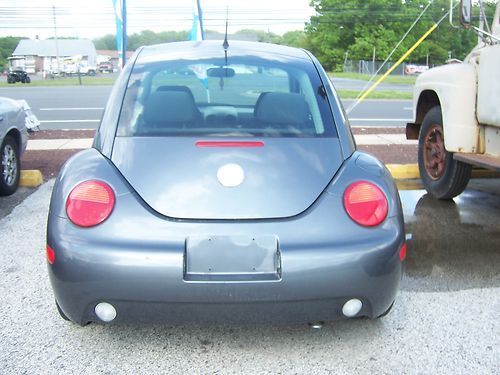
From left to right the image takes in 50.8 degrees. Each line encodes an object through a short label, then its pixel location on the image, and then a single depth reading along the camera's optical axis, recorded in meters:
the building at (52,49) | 90.50
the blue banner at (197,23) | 11.27
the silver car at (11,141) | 5.52
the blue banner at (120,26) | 10.08
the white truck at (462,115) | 4.56
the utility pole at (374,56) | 49.17
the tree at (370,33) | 60.50
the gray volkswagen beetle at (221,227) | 2.28
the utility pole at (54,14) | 64.05
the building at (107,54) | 93.19
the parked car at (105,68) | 79.15
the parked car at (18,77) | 39.78
